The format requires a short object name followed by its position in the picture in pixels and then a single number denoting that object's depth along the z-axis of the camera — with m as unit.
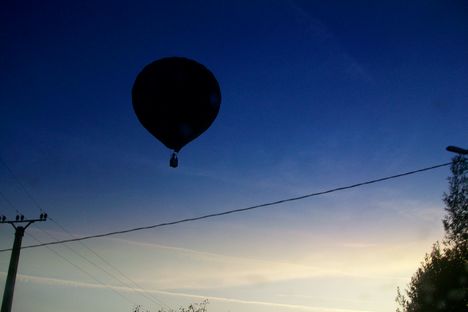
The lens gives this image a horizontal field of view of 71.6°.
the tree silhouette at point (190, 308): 44.09
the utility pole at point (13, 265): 17.39
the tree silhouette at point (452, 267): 21.44
